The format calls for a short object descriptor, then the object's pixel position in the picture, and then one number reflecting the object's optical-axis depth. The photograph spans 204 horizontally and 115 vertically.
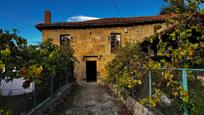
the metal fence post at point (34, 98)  4.07
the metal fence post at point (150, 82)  4.09
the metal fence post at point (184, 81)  2.66
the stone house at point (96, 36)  12.27
